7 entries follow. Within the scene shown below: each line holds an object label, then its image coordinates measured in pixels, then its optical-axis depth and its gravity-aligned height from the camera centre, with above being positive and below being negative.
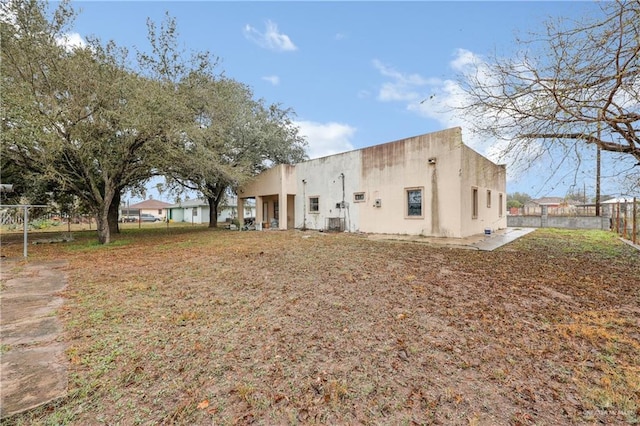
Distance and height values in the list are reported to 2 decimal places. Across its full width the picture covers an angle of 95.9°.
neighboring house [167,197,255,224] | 34.00 -0.05
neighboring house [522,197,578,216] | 20.66 -0.09
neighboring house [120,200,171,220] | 45.19 +0.61
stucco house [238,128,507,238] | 10.62 +0.92
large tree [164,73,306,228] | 11.78 +3.84
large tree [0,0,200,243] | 8.06 +3.29
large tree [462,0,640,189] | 4.85 +2.27
